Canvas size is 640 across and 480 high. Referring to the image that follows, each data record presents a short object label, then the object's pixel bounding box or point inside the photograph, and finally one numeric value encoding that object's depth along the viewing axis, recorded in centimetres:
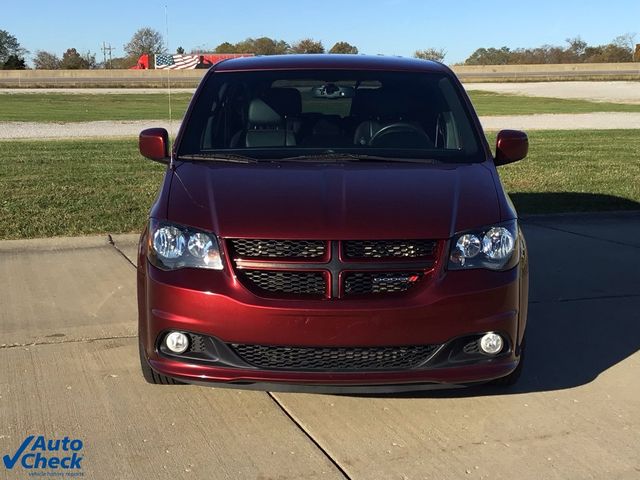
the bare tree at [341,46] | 6934
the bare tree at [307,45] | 6164
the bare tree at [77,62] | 9275
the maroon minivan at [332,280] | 361
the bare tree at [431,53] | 5976
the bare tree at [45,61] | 10025
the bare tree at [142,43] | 9019
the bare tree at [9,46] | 9706
